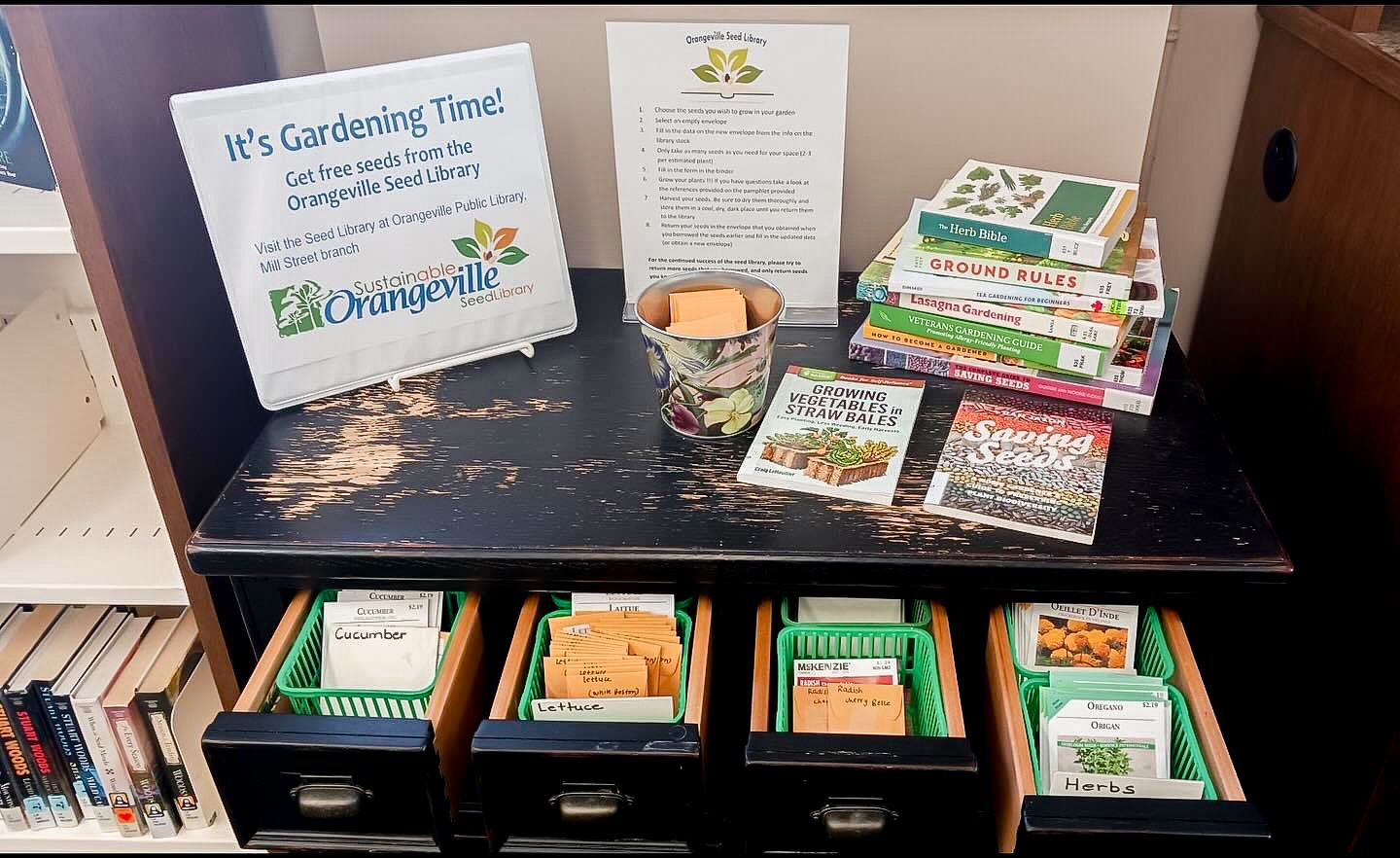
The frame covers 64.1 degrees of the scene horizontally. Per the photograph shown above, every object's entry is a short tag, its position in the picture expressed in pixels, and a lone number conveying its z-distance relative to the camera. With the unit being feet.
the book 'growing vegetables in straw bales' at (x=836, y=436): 3.40
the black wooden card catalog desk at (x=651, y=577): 2.96
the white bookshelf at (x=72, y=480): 3.91
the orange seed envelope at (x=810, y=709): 3.24
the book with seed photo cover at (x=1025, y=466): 3.24
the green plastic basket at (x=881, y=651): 3.33
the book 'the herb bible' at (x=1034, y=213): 3.56
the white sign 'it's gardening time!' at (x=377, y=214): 3.51
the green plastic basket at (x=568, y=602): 3.52
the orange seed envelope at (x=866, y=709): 3.23
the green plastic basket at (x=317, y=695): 3.33
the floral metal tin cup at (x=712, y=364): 3.41
